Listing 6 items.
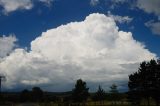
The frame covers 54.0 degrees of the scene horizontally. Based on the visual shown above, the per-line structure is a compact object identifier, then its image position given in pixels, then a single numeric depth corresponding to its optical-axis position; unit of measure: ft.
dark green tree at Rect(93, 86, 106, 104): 184.19
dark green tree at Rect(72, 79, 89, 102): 151.23
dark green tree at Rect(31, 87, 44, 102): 246.89
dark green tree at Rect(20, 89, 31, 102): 250.20
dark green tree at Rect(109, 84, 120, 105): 174.81
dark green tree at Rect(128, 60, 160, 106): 111.84
